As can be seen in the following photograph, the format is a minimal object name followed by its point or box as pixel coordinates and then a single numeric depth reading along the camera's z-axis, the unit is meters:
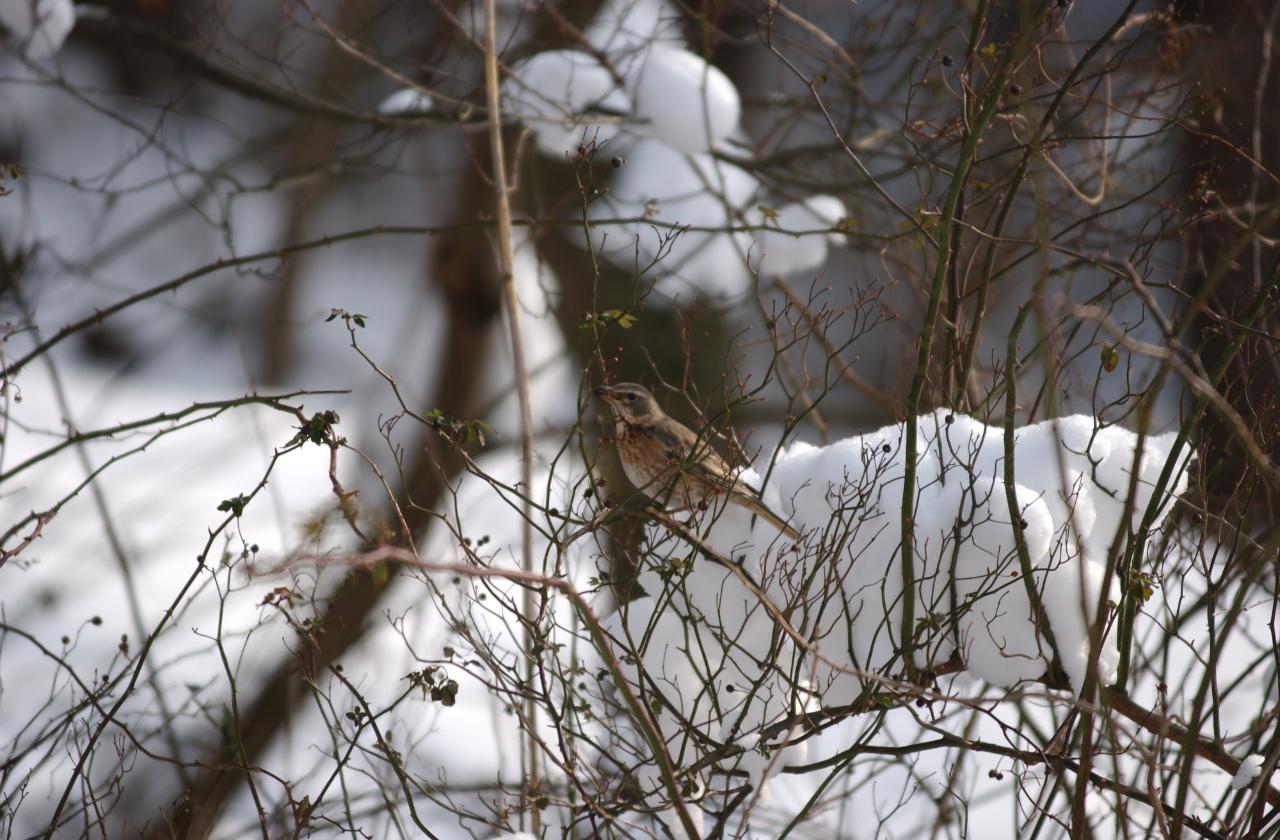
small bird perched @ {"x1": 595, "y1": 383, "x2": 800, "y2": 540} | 8.13
